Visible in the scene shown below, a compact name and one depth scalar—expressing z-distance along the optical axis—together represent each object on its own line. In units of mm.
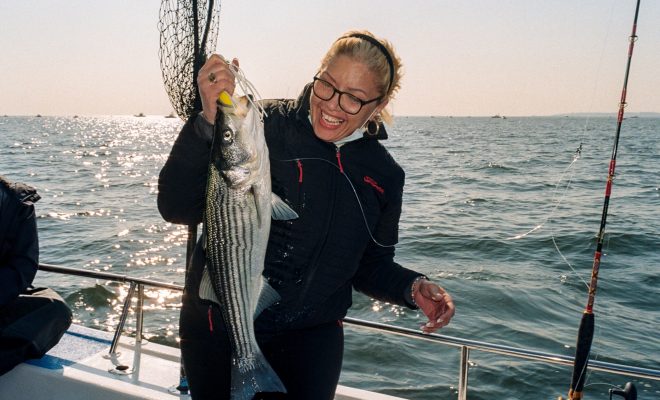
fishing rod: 2988
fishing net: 3357
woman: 2662
